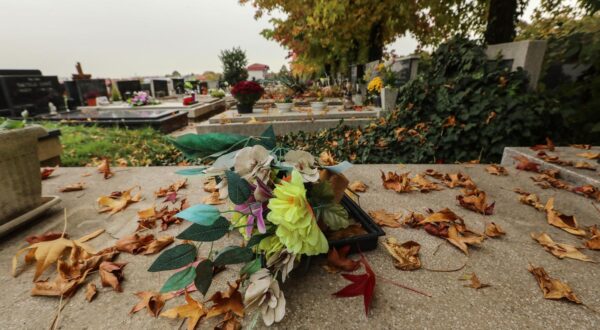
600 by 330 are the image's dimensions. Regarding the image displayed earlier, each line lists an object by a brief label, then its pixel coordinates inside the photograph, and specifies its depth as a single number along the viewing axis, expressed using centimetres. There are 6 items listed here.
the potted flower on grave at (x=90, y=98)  1182
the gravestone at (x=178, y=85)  1989
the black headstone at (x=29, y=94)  841
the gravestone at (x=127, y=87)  1417
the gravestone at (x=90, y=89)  1191
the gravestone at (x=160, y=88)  1623
